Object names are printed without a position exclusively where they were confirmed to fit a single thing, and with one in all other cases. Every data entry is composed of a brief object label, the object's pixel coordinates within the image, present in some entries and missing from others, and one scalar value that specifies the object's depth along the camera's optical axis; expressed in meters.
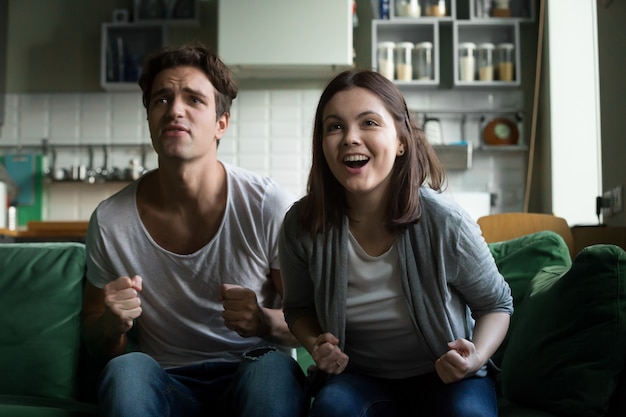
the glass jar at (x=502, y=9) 4.94
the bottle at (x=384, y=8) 4.95
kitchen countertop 4.50
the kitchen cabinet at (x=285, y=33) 4.80
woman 1.52
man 1.77
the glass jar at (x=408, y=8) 4.93
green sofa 1.44
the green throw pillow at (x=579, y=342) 1.43
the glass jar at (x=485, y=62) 4.89
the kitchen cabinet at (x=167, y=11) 5.09
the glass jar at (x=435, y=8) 4.94
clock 5.03
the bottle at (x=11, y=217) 4.82
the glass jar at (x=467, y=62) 4.87
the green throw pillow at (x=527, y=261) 1.88
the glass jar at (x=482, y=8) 4.92
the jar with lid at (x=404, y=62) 4.88
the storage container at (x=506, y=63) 4.88
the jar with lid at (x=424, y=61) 4.88
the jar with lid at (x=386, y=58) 4.90
